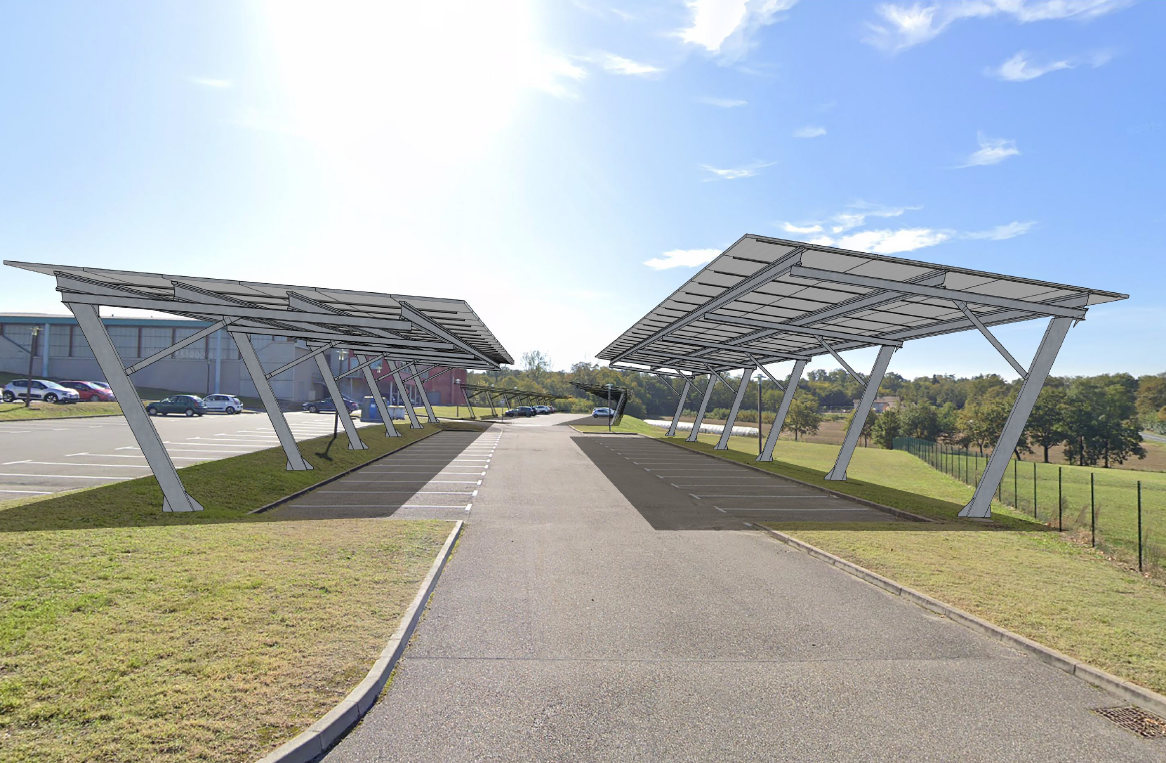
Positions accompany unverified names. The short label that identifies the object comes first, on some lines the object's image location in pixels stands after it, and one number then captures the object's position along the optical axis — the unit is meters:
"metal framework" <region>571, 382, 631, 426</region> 54.25
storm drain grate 4.77
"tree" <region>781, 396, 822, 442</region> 84.25
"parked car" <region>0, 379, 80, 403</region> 43.69
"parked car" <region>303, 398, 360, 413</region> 60.09
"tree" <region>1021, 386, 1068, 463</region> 73.84
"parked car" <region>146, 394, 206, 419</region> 44.22
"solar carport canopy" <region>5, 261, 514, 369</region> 12.00
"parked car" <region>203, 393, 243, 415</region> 49.41
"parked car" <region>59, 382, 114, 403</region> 49.06
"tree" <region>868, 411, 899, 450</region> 83.75
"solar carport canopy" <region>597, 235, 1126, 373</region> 13.18
